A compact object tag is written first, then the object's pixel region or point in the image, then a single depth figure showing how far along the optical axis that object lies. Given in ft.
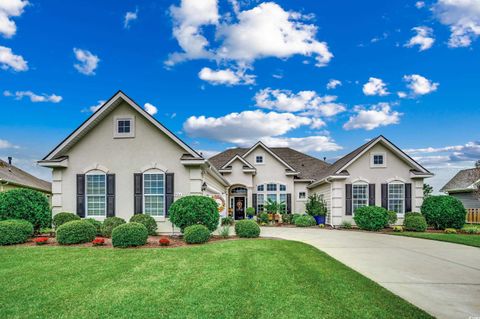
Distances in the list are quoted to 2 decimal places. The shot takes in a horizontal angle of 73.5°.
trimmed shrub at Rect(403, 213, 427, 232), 57.26
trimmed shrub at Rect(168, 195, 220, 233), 41.16
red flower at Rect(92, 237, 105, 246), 35.55
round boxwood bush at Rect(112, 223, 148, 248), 34.55
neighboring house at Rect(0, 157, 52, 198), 74.74
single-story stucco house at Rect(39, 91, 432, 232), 48.60
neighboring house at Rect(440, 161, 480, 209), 87.97
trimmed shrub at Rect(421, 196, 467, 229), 58.95
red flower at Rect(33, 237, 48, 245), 36.25
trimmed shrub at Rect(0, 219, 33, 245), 36.45
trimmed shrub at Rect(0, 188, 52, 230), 41.16
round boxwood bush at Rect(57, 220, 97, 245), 36.14
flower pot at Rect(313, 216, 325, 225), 72.49
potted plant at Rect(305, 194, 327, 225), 72.28
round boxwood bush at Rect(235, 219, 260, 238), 42.47
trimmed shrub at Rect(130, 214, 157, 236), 44.61
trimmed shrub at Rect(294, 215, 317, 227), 69.36
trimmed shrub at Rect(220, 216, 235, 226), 69.99
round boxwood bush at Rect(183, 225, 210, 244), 37.24
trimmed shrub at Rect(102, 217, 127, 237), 43.01
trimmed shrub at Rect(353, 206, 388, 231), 59.52
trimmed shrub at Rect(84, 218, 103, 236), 44.29
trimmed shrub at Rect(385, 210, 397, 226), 62.51
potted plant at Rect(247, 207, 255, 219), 82.69
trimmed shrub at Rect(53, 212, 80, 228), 45.06
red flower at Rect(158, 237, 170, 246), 36.04
